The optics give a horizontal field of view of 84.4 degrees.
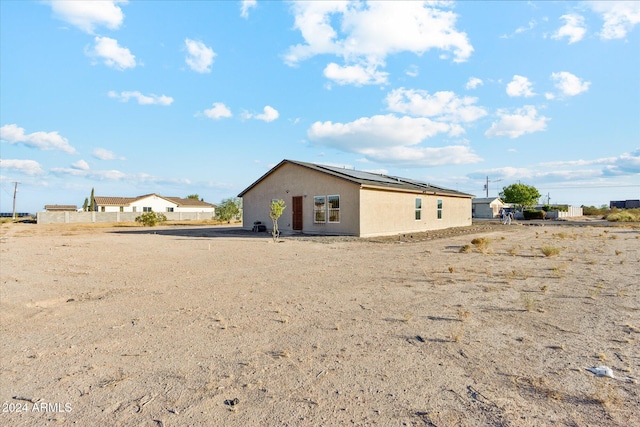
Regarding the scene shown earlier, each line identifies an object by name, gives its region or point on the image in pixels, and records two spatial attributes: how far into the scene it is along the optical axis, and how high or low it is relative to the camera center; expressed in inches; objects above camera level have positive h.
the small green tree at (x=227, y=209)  1549.0 +47.4
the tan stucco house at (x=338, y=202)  740.6 +43.2
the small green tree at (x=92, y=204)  2341.3 +107.6
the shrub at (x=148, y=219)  1381.6 +2.3
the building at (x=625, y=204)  2824.8 +143.9
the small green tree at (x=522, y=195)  2619.8 +192.1
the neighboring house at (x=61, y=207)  2947.8 +105.5
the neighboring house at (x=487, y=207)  2315.1 +90.1
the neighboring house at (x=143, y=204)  2288.4 +104.8
